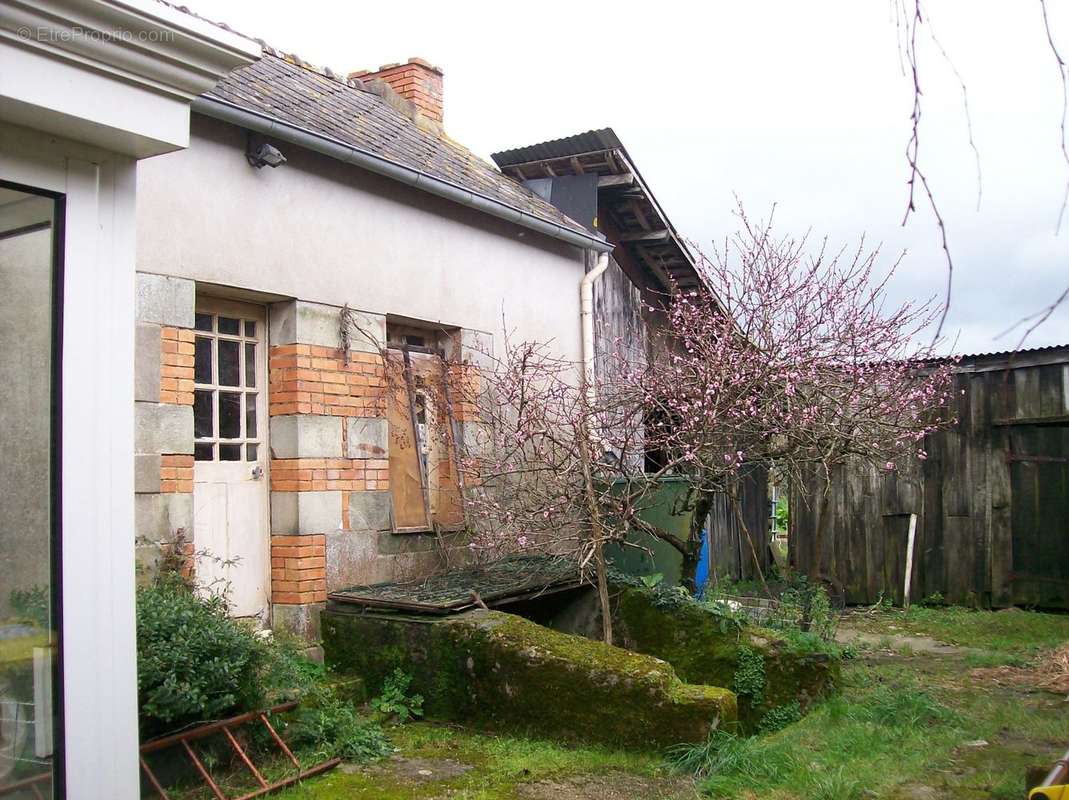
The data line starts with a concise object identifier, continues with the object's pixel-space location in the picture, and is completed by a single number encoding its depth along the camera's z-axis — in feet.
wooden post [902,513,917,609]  36.88
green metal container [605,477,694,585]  29.68
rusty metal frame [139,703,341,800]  14.96
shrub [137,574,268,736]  15.01
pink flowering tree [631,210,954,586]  24.27
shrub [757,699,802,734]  19.98
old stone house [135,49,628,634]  19.95
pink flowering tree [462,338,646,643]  22.31
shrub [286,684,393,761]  17.37
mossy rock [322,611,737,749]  17.48
